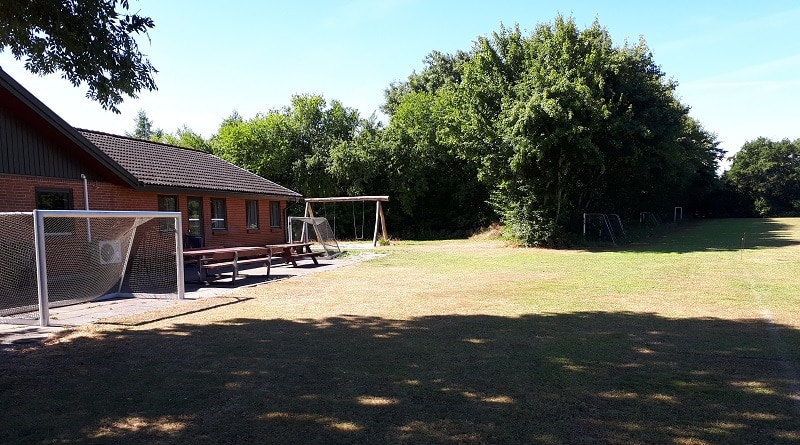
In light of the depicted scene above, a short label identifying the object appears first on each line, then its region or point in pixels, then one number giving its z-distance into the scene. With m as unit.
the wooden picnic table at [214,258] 12.19
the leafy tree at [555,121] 20.50
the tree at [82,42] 6.61
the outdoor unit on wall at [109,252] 10.72
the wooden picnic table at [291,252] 15.72
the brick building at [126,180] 11.55
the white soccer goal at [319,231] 18.95
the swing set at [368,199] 25.08
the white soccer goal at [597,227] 25.32
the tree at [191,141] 38.75
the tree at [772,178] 61.81
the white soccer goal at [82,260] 8.85
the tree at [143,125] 75.09
